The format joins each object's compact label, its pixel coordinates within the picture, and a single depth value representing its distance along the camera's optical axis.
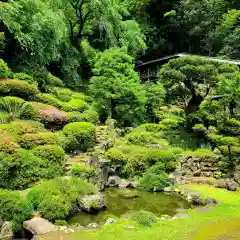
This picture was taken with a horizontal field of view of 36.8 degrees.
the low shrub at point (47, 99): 18.50
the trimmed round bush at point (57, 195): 9.05
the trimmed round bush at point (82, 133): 15.37
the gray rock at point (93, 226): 8.41
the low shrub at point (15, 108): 16.09
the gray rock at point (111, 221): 8.66
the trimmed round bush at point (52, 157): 11.62
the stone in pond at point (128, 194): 11.79
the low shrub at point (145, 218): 8.52
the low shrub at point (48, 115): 16.59
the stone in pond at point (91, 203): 9.87
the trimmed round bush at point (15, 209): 8.47
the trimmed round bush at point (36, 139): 12.32
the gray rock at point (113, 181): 13.20
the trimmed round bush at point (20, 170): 10.40
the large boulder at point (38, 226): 7.98
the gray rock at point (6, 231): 8.12
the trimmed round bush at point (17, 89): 17.50
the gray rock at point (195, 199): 10.73
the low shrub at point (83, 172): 11.88
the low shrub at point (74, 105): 19.17
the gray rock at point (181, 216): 9.19
